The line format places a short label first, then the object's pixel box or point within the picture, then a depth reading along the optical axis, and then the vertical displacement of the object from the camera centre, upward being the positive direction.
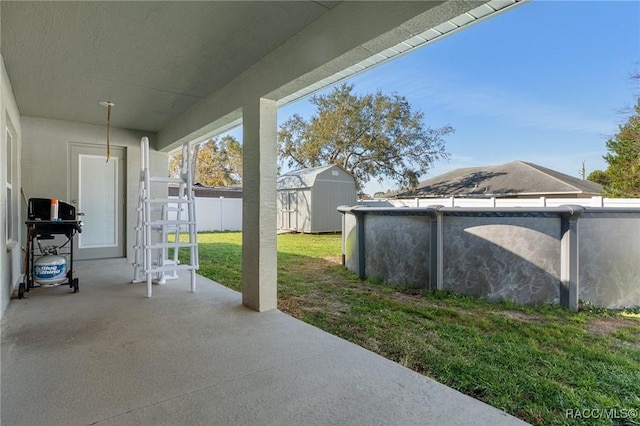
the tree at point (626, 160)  12.36 +1.94
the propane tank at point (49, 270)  4.14 -0.72
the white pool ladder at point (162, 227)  4.21 -0.21
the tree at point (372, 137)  18.84 +4.24
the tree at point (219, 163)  22.45 +3.35
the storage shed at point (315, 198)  13.71 +0.55
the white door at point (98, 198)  5.93 +0.26
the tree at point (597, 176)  20.55 +2.18
